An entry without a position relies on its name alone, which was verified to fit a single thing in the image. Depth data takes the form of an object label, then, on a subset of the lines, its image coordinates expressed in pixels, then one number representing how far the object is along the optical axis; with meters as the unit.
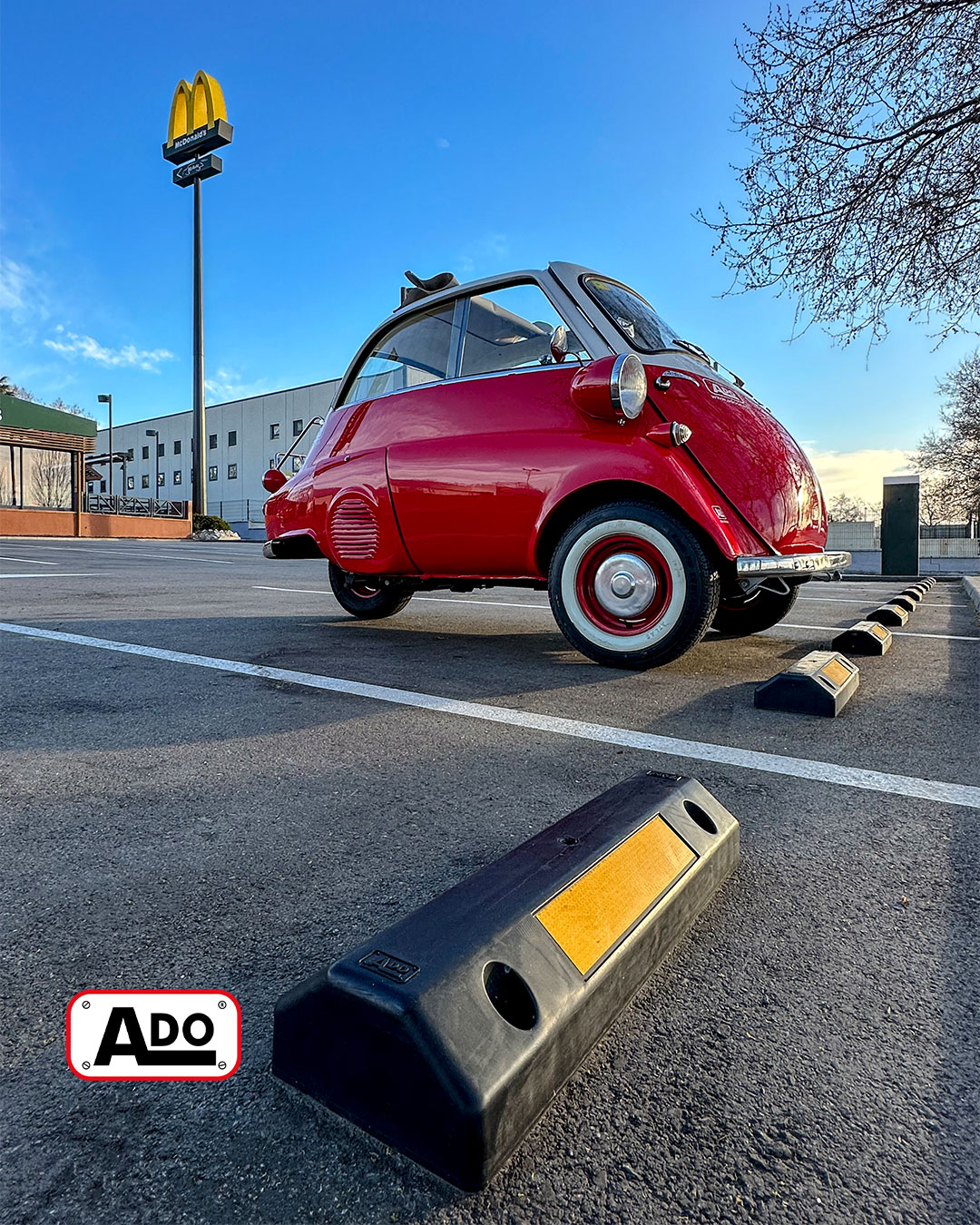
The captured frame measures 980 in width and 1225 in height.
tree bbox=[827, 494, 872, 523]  75.56
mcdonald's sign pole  33.44
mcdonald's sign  36.09
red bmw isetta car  3.55
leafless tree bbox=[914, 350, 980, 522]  36.53
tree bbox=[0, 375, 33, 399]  51.97
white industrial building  56.09
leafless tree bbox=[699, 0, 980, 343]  8.54
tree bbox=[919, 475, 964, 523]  40.88
